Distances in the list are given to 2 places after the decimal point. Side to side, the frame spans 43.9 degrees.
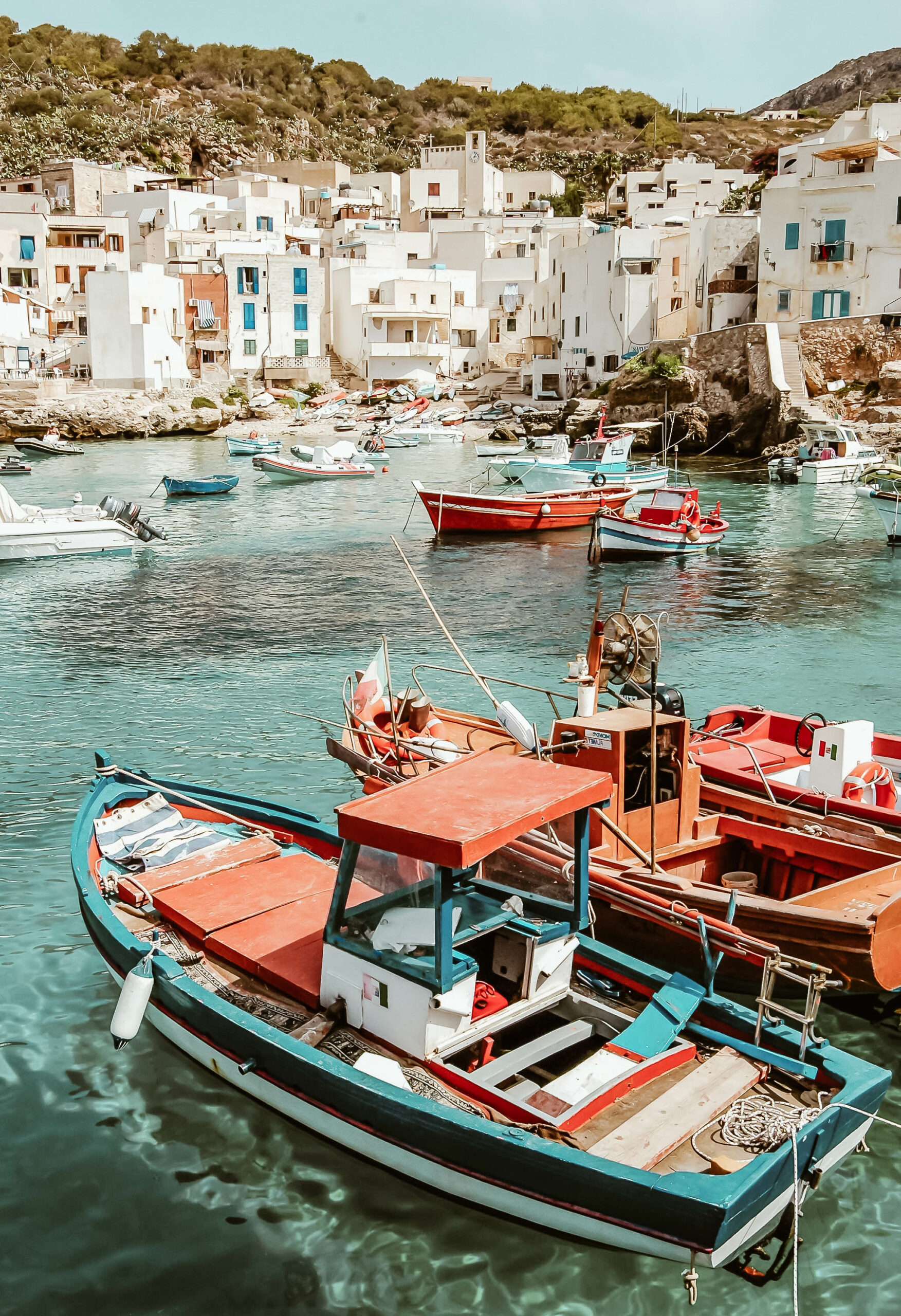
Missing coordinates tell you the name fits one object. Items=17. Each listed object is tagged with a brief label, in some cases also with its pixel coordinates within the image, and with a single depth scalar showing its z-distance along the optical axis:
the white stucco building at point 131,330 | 65.75
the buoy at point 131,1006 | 6.57
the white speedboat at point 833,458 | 45.06
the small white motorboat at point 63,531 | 29.53
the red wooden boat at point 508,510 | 32.88
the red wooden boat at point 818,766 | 9.96
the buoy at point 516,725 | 9.41
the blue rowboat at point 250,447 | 55.53
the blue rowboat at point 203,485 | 42.78
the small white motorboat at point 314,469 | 48.03
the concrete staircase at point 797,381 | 51.25
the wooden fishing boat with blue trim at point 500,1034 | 5.46
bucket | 9.09
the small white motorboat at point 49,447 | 58.34
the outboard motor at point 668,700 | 10.60
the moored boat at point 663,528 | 29.45
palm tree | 95.94
